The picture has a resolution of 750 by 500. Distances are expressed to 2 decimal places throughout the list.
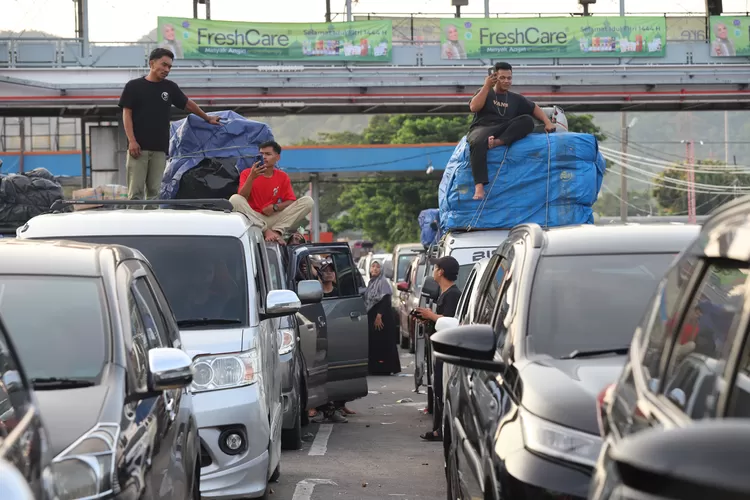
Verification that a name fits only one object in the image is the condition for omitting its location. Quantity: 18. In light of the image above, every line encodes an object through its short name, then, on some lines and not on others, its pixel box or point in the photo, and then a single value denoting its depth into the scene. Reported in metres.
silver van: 7.77
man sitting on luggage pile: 13.37
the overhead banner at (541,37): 40.72
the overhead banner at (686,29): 45.69
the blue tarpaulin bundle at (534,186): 13.40
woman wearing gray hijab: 18.67
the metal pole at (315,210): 51.06
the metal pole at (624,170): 55.35
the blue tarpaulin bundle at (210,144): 14.48
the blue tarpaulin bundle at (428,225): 28.33
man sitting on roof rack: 13.11
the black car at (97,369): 4.28
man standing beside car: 11.75
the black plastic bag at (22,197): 13.00
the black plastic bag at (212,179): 14.27
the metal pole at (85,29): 40.93
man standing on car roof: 13.44
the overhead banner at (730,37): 42.31
